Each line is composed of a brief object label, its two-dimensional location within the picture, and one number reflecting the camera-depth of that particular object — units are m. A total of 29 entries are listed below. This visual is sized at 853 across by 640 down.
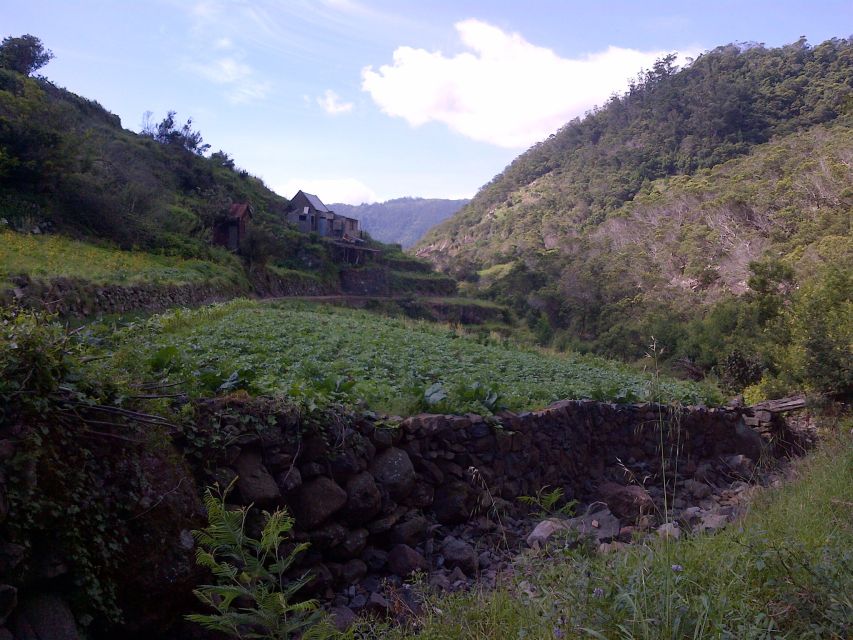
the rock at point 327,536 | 5.30
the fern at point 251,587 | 3.08
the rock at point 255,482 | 4.93
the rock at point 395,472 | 6.08
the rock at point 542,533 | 5.42
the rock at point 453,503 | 6.56
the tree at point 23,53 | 44.25
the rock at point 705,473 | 10.56
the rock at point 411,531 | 6.00
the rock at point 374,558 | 5.71
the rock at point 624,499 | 7.59
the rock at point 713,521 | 5.07
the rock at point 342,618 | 4.66
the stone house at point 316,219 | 56.34
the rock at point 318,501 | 5.30
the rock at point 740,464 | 11.10
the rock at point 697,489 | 9.59
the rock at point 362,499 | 5.65
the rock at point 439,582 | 5.42
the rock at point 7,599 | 3.19
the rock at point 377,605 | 5.05
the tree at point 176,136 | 57.54
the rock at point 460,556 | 5.86
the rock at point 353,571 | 5.41
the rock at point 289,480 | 5.27
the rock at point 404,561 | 5.70
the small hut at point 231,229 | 41.84
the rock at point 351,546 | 5.49
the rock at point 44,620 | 3.35
